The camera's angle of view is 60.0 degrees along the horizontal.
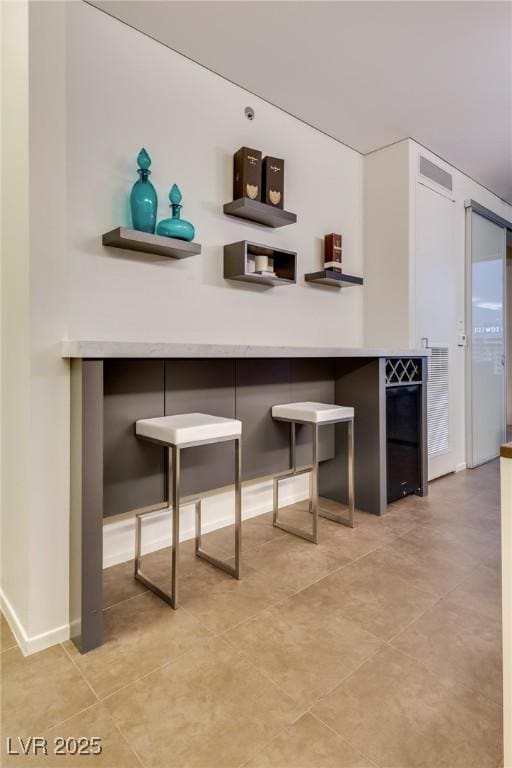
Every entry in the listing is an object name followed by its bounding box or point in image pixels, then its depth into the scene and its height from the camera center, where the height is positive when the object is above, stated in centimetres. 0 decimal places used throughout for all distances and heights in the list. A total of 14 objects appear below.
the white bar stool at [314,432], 251 -29
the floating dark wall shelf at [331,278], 317 +78
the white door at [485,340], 423 +45
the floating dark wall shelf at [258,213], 259 +105
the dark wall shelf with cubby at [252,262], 258 +75
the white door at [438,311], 357 +62
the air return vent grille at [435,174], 357 +175
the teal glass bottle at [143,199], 216 +90
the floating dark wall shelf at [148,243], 206 +69
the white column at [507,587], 95 -44
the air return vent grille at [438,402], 365 -15
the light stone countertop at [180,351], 157 +14
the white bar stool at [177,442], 184 -25
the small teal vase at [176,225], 226 +82
